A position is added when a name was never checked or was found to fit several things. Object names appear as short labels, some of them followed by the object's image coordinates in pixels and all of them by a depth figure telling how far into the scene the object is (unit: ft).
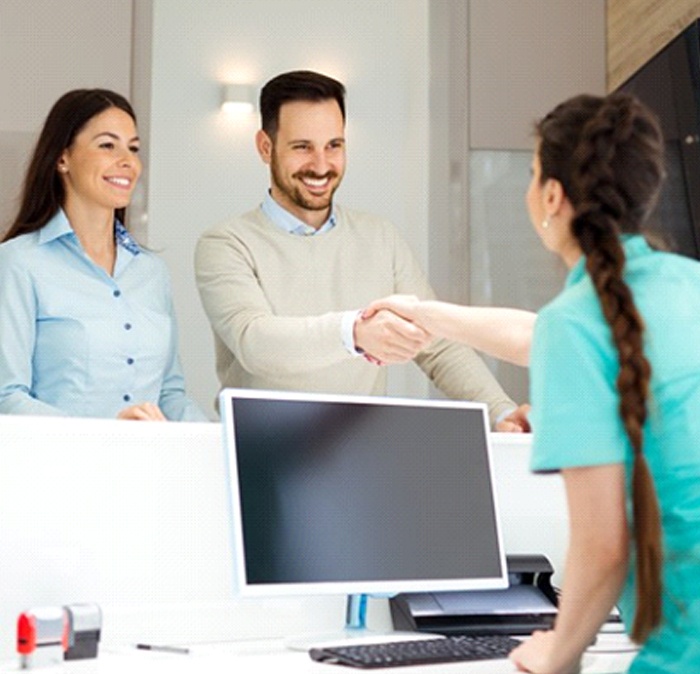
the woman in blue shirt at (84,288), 16.08
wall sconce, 21.78
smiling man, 16.79
